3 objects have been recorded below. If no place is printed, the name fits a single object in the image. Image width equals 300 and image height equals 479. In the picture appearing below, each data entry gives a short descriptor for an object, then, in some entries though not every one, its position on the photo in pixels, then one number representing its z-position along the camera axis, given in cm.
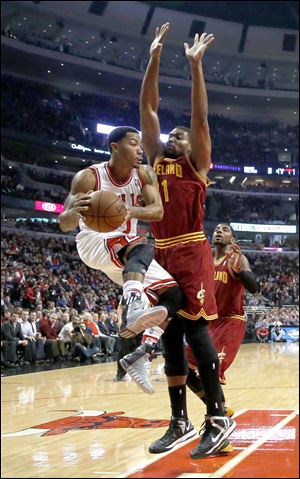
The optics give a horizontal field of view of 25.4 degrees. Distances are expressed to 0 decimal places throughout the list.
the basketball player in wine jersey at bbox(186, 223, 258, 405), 338
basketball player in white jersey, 228
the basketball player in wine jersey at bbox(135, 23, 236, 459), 290
